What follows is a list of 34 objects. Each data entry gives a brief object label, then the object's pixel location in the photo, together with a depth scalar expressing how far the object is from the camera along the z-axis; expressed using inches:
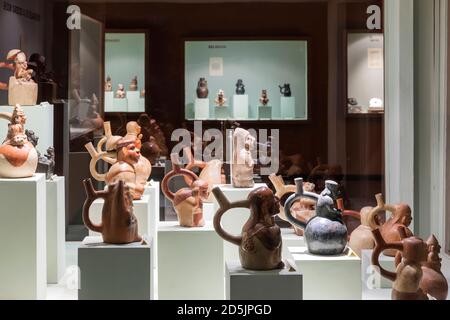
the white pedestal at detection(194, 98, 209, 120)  197.3
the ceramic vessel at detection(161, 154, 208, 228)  146.6
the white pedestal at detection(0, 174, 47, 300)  145.5
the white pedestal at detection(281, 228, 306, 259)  159.0
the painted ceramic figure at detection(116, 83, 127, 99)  196.9
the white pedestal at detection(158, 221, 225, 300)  144.1
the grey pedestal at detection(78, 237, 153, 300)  127.6
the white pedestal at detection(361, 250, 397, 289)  149.1
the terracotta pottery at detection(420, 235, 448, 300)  127.5
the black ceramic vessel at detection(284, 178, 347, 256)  132.2
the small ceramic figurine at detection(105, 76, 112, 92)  198.1
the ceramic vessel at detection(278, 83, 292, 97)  194.4
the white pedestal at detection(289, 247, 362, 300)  131.6
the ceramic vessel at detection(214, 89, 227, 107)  196.9
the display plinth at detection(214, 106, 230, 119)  197.6
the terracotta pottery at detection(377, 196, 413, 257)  153.6
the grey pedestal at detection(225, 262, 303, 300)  118.1
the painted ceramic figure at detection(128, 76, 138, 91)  197.6
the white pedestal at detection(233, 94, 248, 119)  196.7
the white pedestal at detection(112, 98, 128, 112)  198.7
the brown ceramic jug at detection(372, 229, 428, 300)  121.3
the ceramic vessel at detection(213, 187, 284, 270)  121.0
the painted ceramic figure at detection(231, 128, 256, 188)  169.5
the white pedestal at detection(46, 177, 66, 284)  172.4
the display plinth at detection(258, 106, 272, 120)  197.0
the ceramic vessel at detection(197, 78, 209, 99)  197.0
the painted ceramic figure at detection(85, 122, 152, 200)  166.2
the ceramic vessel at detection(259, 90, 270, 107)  195.6
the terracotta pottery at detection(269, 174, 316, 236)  157.8
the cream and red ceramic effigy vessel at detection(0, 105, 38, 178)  146.3
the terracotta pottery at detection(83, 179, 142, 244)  130.0
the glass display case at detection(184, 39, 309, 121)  194.2
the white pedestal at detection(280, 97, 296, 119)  195.4
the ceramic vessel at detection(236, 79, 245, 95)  195.2
